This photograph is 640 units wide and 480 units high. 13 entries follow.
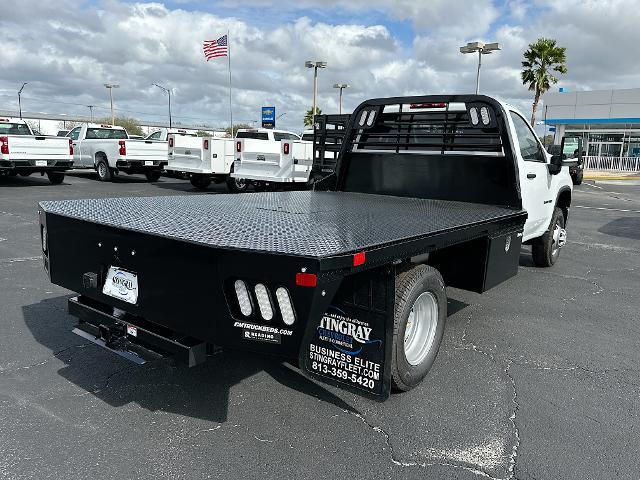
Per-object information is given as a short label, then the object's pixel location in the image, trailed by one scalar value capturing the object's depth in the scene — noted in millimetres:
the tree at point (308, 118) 66162
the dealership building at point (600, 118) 37906
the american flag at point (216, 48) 32031
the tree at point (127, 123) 78438
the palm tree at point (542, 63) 37156
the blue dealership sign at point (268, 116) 45344
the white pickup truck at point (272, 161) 13578
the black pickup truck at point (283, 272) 2449
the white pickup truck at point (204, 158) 15562
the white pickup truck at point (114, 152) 17656
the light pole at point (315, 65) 36562
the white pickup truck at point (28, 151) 14766
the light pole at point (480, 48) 23467
